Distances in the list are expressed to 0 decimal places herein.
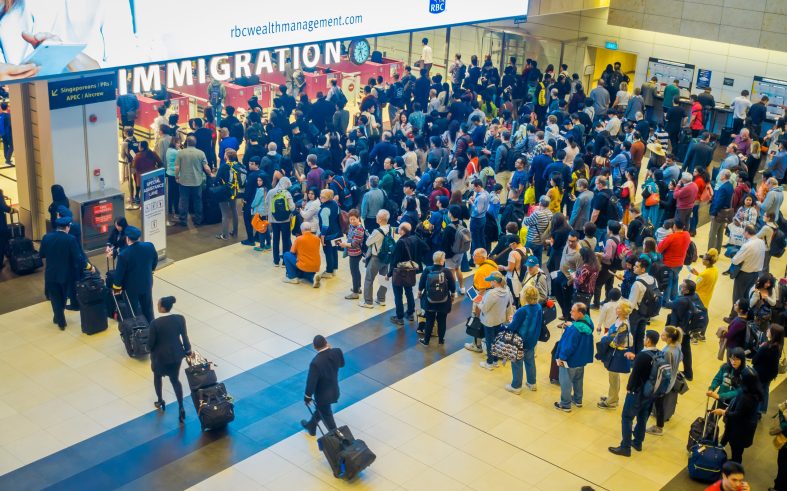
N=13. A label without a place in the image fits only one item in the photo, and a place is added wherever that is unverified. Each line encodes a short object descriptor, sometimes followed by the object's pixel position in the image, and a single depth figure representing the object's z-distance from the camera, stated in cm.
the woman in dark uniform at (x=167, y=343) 979
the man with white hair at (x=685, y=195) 1525
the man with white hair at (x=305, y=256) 1336
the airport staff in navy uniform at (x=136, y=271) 1143
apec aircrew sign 1387
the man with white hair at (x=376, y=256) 1267
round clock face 2120
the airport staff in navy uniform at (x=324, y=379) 948
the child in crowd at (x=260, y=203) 1445
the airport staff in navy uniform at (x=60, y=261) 1181
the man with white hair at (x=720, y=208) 1514
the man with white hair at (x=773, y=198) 1460
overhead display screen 1144
